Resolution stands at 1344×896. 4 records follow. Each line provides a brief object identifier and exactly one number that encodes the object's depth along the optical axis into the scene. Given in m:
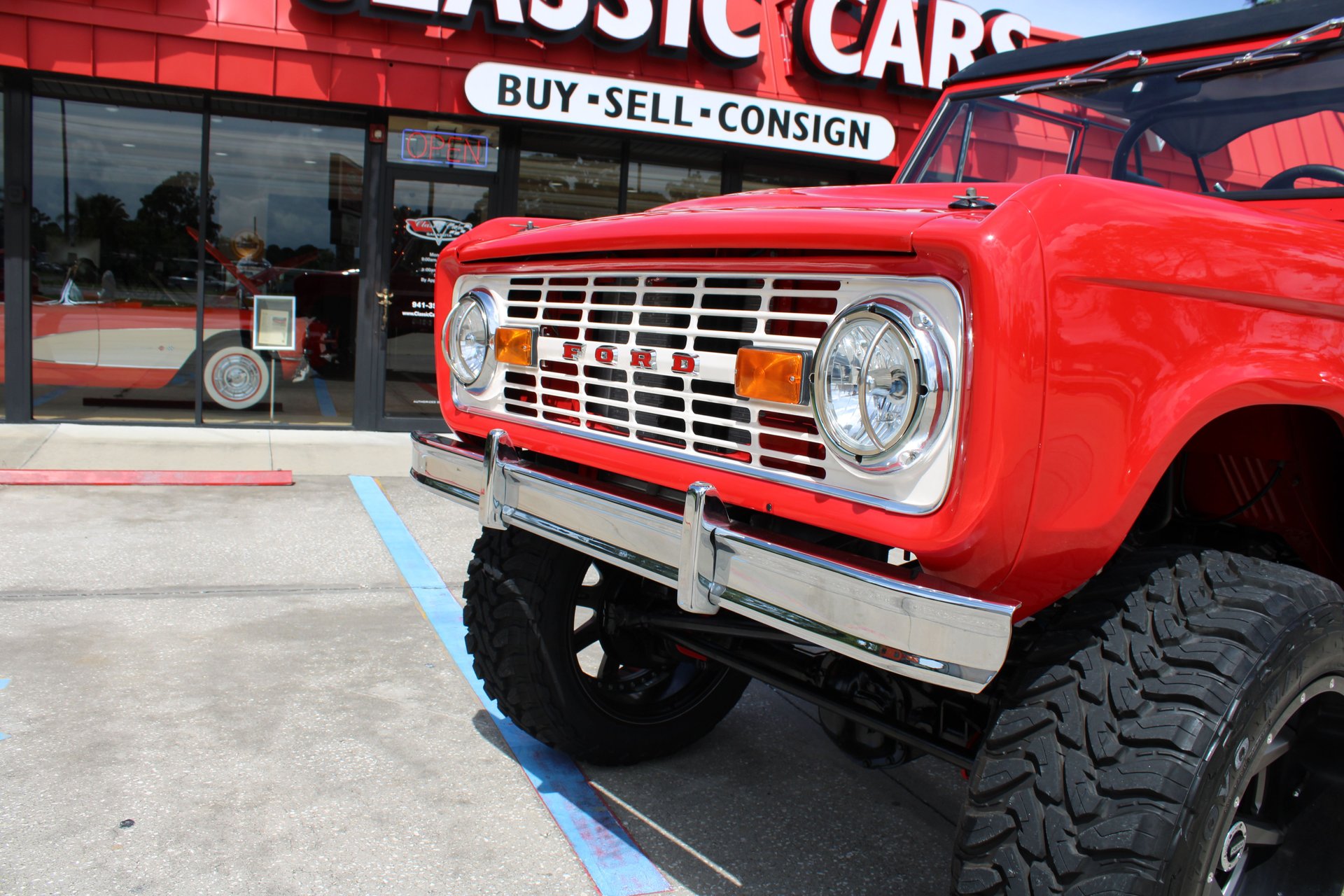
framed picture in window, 9.28
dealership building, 8.39
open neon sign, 9.33
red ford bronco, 1.69
